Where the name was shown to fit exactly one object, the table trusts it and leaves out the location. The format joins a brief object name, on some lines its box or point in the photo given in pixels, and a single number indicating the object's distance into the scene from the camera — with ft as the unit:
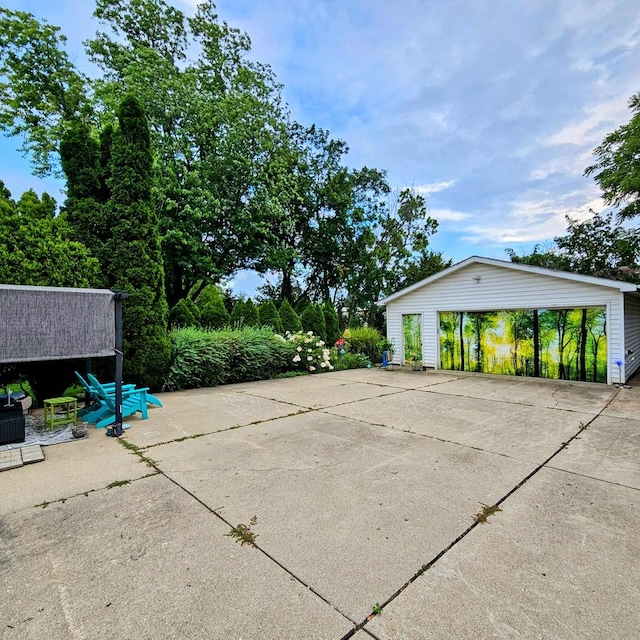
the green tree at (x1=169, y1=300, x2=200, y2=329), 38.55
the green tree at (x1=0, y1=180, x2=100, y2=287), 18.10
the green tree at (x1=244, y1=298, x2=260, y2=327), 44.14
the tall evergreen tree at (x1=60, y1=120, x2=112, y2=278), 22.02
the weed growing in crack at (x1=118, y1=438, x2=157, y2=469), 11.82
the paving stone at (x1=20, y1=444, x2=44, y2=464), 11.94
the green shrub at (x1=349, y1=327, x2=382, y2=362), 43.98
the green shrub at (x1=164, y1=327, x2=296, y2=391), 25.55
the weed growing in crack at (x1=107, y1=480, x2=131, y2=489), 10.07
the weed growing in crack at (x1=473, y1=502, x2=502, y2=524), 8.20
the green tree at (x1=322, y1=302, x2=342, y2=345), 48.78
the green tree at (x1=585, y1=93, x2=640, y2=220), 47.26
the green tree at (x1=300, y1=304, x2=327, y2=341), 46.06
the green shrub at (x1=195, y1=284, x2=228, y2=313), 63.95
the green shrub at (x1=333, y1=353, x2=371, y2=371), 38.99
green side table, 15.67
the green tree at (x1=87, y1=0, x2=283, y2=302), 43.34
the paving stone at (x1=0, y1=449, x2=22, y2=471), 11.43
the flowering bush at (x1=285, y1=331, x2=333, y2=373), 35.32
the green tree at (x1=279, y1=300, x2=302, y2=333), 44.68
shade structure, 13.19
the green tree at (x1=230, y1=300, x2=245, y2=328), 44.25
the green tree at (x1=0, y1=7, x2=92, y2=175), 43.39
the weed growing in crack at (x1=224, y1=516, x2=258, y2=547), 7.45
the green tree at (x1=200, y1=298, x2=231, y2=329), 41.60
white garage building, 27.53
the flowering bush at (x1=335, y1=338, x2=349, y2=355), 42.54
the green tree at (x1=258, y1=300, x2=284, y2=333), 43.24
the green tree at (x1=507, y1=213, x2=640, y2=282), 53.72
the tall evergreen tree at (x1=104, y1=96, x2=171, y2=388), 22.21
